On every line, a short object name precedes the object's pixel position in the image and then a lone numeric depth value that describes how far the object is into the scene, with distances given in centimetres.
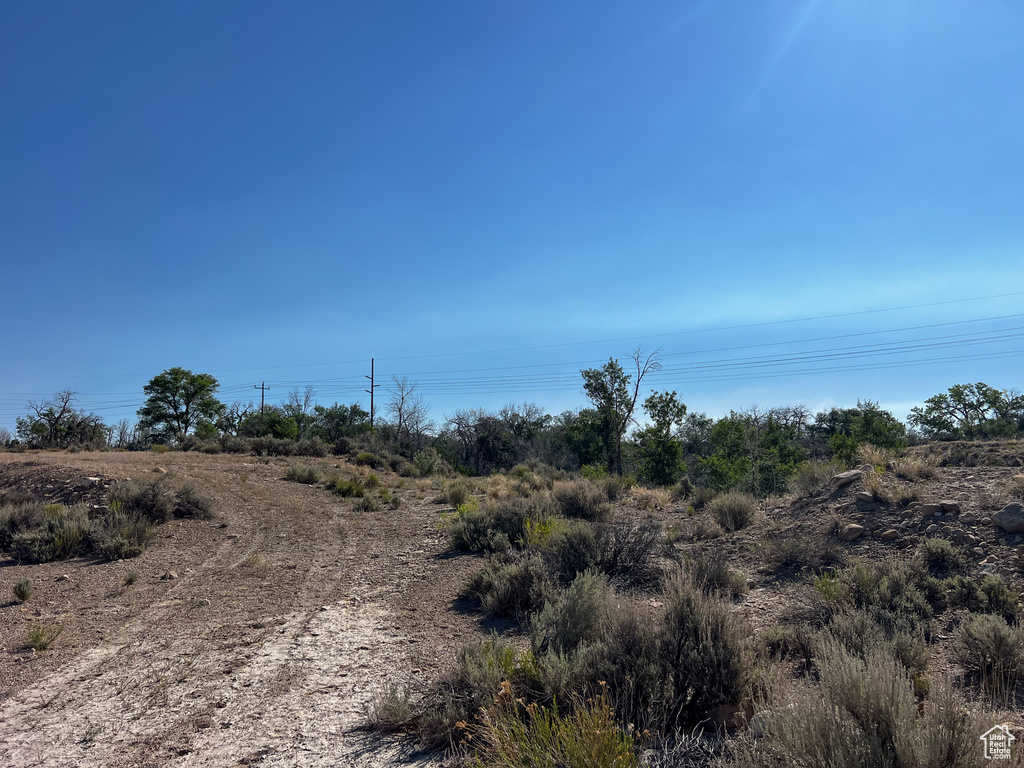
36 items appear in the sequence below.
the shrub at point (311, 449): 3081
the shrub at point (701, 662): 394
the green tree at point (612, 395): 3353
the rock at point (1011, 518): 704
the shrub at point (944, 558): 666
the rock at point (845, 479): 1066
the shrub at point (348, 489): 1995
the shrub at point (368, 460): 3052
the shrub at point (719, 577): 717
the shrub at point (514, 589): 716
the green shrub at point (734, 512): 1102
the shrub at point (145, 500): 1241
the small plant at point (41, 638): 607
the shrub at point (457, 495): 1756
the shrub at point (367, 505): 1695
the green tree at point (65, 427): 4538
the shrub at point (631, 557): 824
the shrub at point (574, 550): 830
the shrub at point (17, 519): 1064
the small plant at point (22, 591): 783
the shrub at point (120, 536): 1016
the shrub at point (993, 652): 411
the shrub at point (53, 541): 998
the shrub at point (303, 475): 2209
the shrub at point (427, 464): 2909
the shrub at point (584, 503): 1333
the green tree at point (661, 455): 2795
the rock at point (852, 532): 859
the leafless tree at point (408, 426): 4747
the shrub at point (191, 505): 1341
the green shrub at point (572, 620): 511
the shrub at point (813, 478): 1166
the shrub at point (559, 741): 293
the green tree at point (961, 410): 4800
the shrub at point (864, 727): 253
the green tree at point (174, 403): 5022
